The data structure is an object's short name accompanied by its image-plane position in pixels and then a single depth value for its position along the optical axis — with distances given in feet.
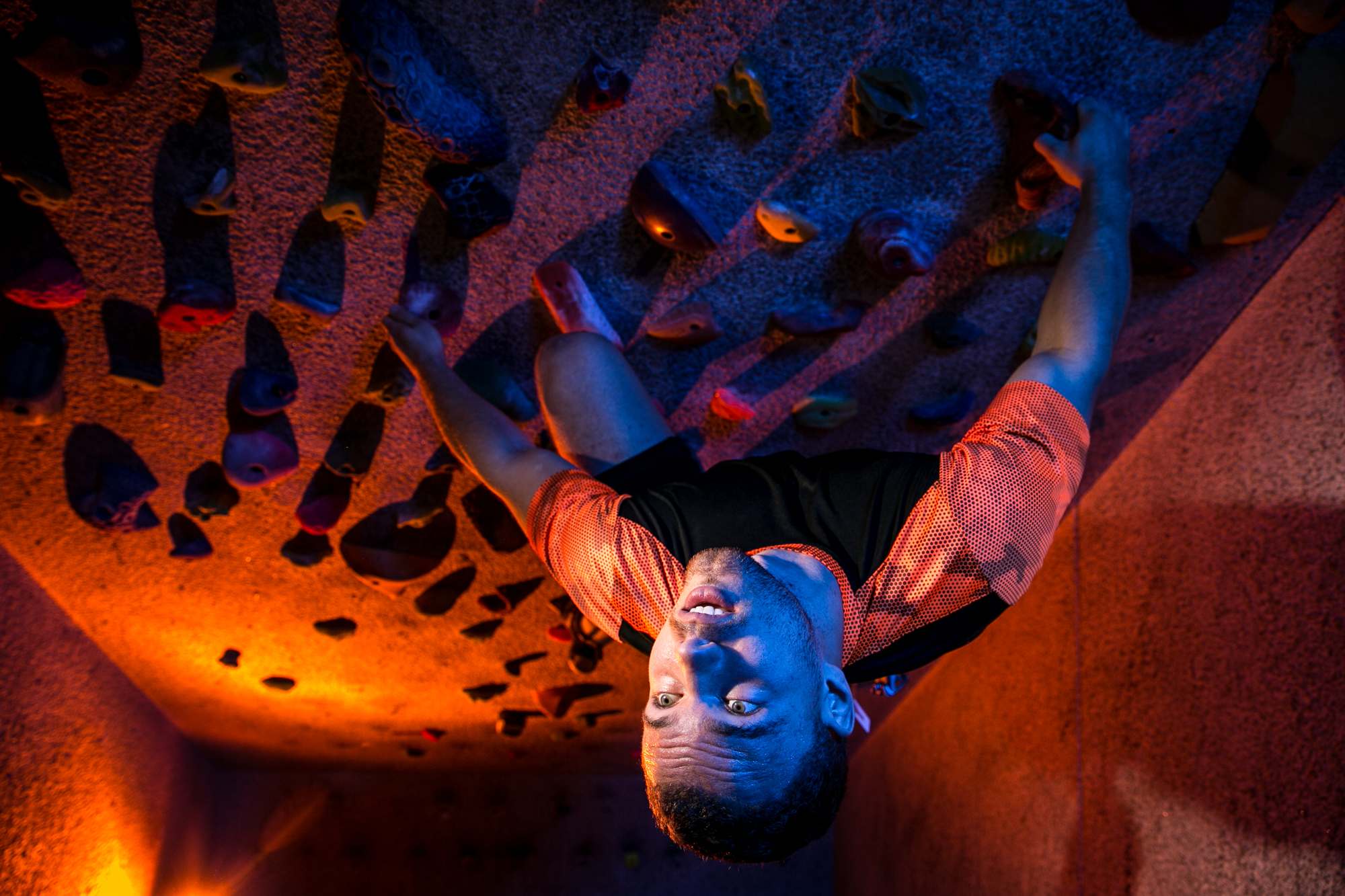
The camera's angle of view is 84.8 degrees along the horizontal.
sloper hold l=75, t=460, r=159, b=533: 5.18
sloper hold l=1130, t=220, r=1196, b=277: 4.56
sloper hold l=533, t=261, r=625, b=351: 4.53
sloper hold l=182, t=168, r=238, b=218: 3.95
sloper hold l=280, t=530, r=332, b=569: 5.89
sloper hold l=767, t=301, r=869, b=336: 4.84
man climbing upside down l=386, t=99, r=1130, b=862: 3.23
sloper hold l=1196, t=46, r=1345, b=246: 3.84
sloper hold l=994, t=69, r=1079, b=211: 3.96
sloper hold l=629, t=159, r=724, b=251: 4.20
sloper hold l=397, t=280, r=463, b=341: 4.53
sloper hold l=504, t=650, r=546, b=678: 7.61
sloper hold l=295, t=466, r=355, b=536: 5.54
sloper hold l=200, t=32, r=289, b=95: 3.54
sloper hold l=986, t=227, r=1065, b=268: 4.49
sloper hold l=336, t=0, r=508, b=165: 3.46
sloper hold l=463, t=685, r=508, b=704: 8.07
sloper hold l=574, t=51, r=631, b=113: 3.85
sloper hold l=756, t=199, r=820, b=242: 4.34
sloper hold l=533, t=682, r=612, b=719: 8.13
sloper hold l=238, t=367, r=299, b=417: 4.78
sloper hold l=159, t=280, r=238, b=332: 4.33
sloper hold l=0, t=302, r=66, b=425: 4.30
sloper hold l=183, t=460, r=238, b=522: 5.34
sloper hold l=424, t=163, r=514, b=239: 4.08
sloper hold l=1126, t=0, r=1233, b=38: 3.75
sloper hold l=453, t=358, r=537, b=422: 4.92
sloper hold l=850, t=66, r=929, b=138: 3.93
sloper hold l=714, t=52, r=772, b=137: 3.89
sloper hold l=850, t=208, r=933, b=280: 4.34
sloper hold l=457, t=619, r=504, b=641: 6.98
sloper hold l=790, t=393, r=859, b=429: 5.34
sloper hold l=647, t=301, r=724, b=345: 4.80
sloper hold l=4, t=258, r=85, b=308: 4.08
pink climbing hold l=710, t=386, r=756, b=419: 5.22
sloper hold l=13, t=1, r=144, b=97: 3.38
